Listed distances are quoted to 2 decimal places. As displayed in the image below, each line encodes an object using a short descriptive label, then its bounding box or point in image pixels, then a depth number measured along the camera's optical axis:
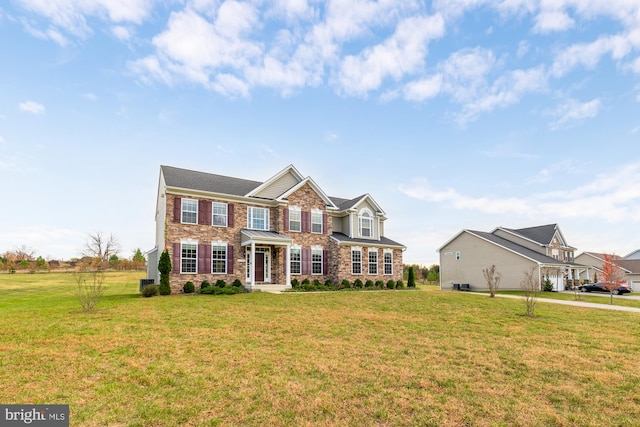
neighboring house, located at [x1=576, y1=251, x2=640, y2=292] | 42.28
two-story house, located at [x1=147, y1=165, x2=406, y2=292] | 21.38
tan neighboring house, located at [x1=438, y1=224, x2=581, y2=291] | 31.69
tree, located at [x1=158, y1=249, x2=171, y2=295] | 19.61
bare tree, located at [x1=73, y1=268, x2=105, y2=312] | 13.64
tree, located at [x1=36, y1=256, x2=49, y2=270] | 58.72
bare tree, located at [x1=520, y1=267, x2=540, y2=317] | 13.99
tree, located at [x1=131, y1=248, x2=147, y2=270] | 68.56
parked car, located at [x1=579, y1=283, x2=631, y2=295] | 32.78
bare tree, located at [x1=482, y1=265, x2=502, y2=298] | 21.63
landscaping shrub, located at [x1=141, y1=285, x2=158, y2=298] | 19.00
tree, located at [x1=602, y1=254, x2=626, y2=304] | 25.09
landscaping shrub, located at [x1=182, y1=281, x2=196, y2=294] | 20.33
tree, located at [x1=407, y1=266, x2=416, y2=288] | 29.69
